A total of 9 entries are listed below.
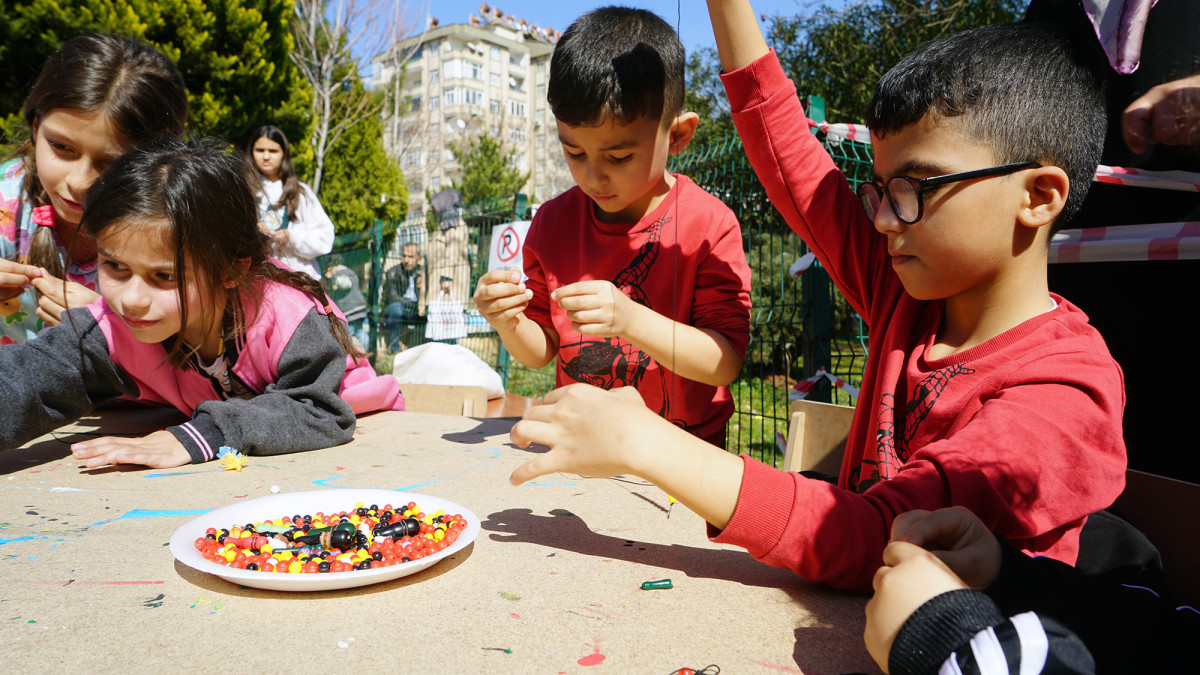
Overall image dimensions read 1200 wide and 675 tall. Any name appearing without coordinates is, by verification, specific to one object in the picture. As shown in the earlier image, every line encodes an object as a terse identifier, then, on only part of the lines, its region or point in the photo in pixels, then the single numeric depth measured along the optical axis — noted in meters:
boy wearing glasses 0.97
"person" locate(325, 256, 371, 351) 7.66
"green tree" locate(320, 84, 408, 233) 15.23
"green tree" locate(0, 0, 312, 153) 6.89
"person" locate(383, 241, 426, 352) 7.74
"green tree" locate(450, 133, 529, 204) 24.88
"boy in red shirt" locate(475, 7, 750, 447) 1.75
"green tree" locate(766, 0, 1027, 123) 7.89
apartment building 36.98
